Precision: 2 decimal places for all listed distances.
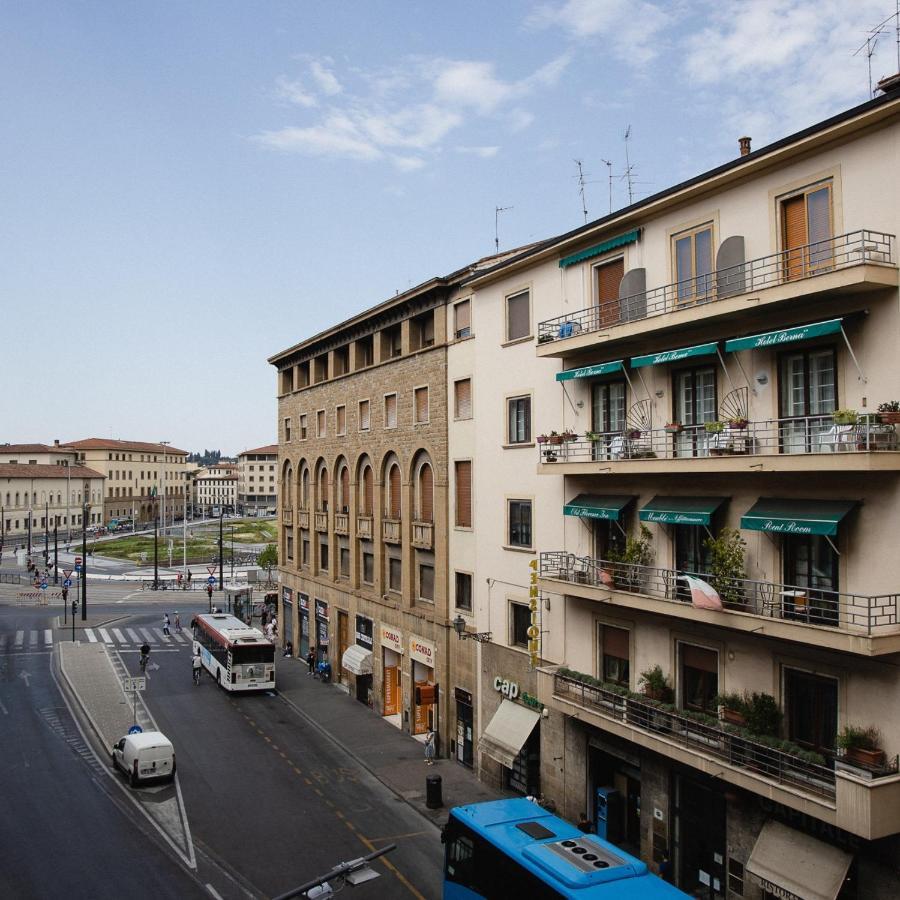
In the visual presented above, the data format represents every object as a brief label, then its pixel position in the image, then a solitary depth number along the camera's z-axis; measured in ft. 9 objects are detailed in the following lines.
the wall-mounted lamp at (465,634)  95.04
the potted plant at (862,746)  50.70
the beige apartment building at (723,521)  51.85
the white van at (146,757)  91.66
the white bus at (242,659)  134.82
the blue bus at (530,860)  46.01
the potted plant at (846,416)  50.06
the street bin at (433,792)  85.97
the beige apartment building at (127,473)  582.76
